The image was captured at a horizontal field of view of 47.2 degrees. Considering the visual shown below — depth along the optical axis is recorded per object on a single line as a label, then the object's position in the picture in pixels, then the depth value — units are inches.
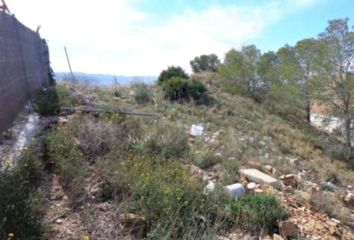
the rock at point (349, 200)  290.8
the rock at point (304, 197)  234.1
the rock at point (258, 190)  220.1
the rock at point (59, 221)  145.1
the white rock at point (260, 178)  245.9
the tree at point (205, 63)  1056.2
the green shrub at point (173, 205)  141.9
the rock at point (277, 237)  169.9
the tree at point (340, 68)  673.6
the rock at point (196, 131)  362.3
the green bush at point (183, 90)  609.0
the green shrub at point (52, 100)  290.7
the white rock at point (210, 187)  187.6
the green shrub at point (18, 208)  116.7
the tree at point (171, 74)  706.2
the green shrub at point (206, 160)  261.0
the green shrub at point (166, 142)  244.2
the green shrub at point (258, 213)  176.2
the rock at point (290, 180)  276.4
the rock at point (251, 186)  224.9
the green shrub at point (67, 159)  167.5
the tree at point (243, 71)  852.0
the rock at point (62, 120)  255.1
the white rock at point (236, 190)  205.2
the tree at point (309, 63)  724.7
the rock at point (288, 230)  178.7
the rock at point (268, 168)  295.9
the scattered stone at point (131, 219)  146.7
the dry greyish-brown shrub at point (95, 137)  216.4
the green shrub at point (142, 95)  511.8
